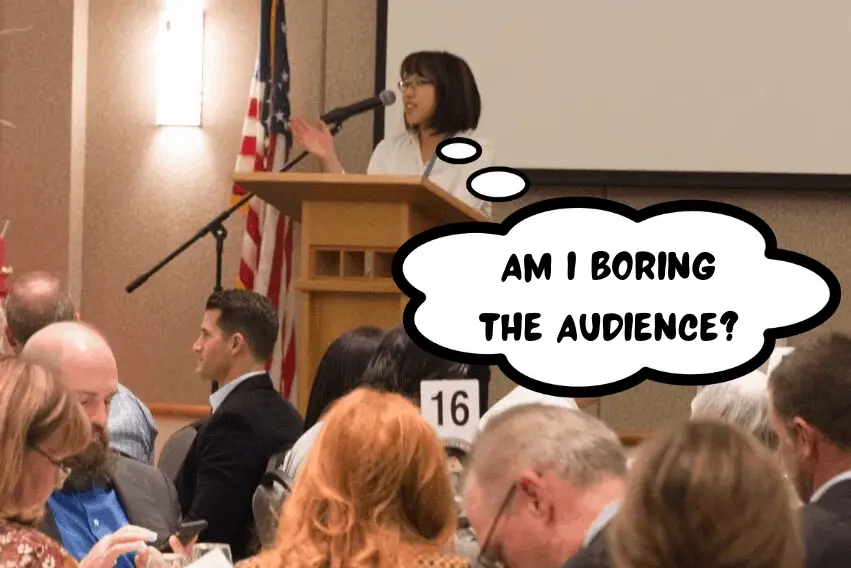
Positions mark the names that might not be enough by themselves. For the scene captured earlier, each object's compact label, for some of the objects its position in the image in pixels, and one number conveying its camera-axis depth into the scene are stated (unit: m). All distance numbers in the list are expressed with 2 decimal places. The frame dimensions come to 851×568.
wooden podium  9.05
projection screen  14.15
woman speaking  12.01
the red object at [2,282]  12.45
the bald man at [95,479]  6.82
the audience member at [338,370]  7.82
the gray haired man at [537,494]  4.76
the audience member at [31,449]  4.85
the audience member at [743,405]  7.00
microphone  11.10
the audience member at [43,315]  8.69
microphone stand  12.04
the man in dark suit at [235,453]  8.11
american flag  13.98
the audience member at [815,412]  5.95
